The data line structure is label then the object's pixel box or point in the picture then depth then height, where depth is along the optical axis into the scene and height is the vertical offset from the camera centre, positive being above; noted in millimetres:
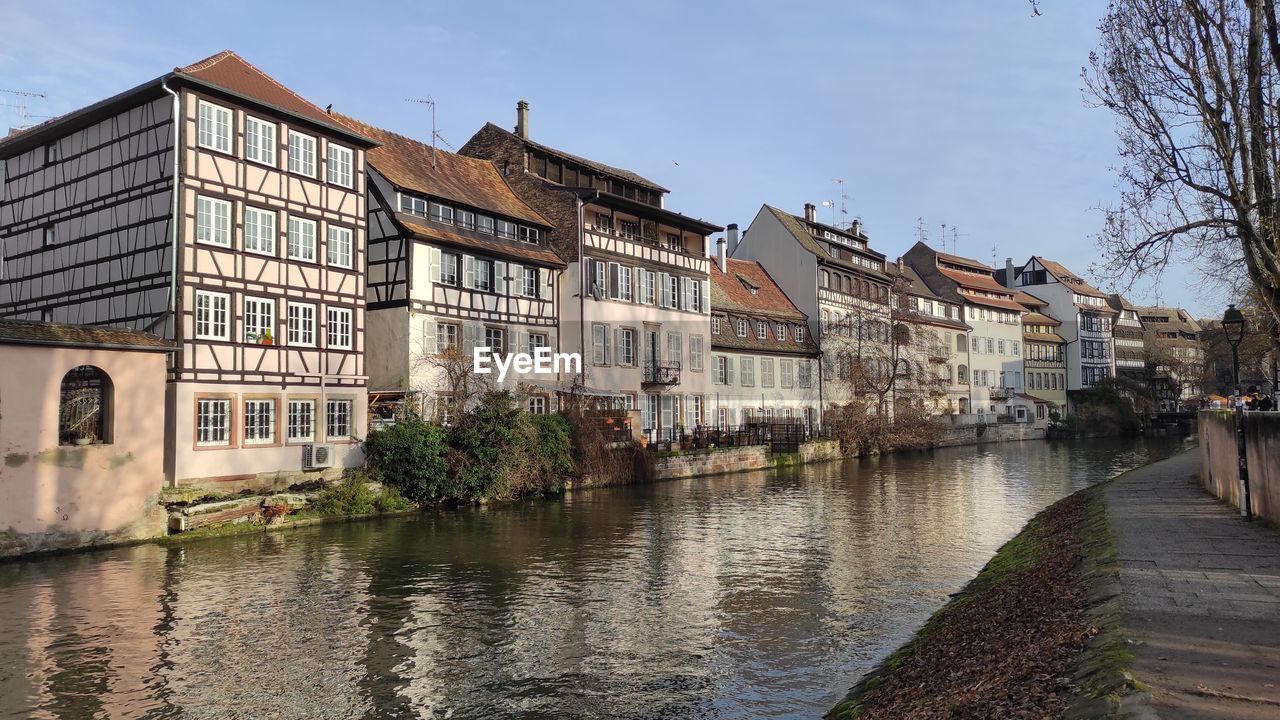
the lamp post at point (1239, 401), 14086 +150
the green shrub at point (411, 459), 25156 -824
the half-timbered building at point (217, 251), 22688 +4799
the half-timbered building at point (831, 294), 54625 +7508
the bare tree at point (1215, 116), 13633 +4406
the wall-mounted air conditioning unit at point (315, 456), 24344 -668
